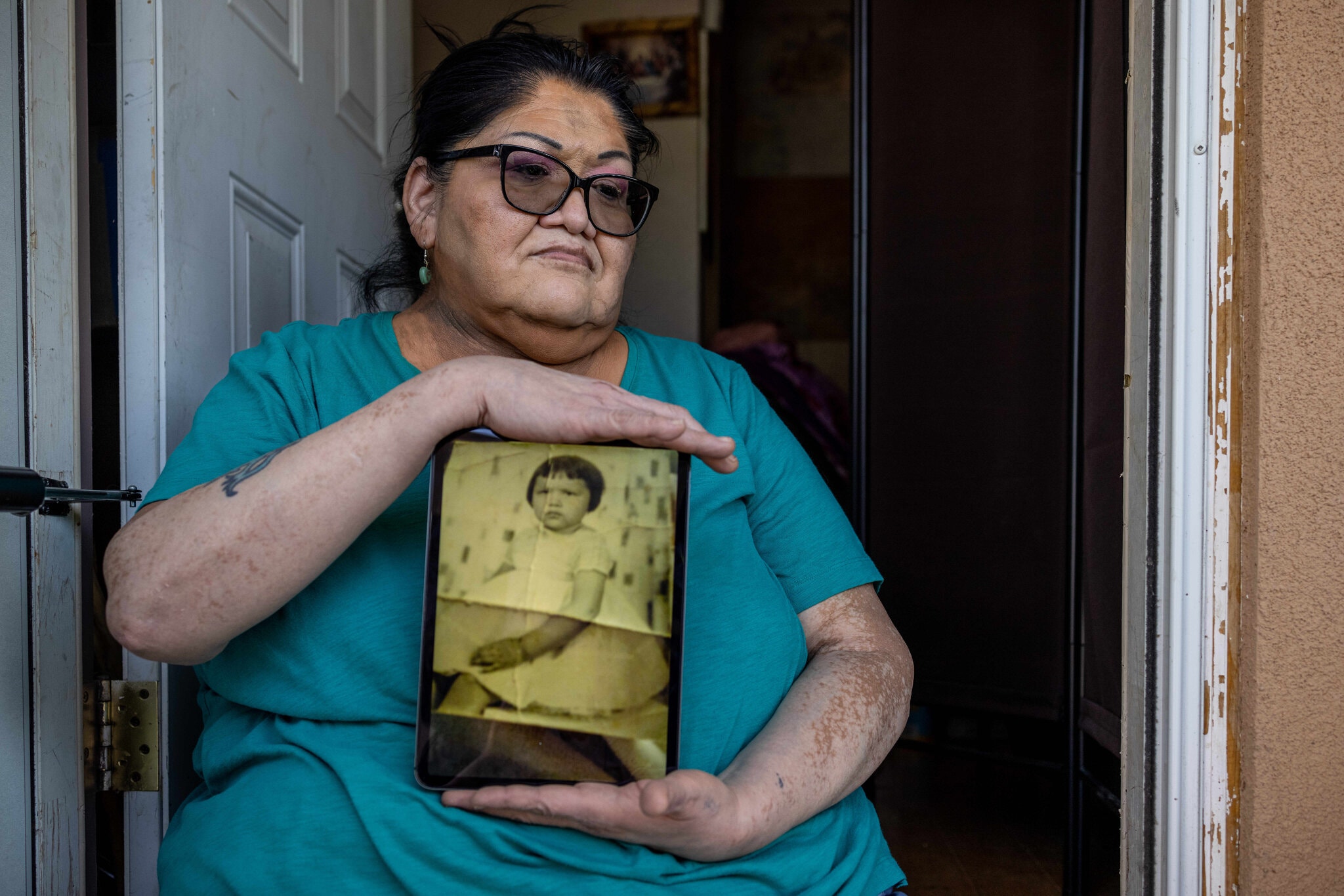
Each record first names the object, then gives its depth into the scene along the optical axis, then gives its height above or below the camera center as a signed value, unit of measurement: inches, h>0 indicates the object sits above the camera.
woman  32.4 -5.1
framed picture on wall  145.2 +60.9
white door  45.6 +14.6
